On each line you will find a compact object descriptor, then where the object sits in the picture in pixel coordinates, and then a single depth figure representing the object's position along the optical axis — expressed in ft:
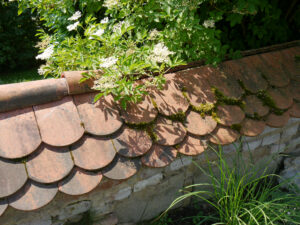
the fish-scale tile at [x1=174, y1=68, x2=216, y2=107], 6.32
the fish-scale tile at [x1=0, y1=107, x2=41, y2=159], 4.71
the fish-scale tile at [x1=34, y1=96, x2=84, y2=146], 4.99
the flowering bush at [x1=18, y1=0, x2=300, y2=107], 5.63
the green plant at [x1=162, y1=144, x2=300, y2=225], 5.77
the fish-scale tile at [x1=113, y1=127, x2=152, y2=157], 5.30
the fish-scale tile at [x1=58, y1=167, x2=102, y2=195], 4.79
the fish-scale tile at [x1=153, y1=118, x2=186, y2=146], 5.62
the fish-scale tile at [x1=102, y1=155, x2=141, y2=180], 5.09
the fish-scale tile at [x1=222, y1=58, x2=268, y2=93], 6.95
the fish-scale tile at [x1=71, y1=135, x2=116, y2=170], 4.99
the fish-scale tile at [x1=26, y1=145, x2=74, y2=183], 4.69
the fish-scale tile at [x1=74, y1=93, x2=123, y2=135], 5.29
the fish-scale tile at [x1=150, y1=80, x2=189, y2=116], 5.95
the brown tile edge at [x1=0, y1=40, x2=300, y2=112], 5.00
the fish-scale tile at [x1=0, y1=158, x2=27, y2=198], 4.49
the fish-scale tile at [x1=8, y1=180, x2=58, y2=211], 4.52
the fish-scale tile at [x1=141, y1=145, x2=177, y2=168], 5.39
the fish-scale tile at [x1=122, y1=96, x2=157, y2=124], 5.61
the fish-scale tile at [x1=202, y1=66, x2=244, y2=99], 6.67
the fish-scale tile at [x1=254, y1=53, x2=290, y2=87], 7.23
